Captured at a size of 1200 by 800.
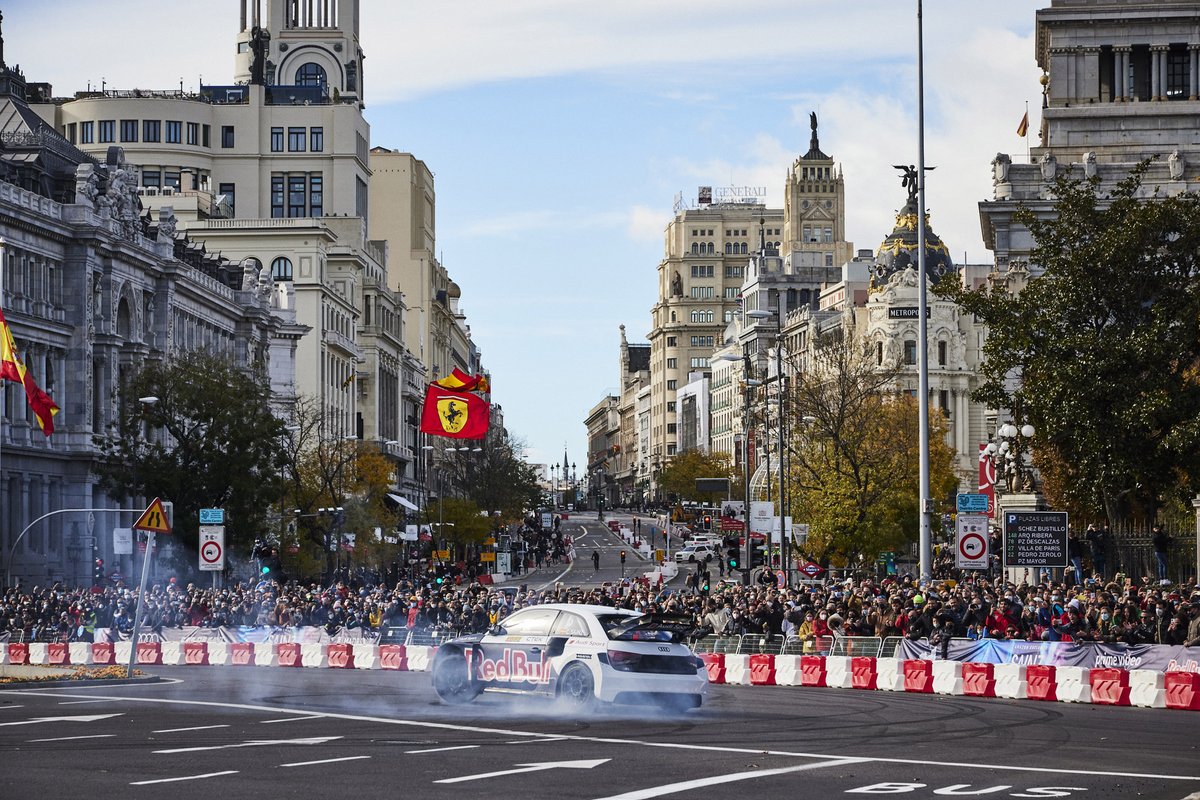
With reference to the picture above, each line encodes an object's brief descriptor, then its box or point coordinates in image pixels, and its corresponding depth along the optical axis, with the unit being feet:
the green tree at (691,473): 524.52
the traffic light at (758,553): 283.38
